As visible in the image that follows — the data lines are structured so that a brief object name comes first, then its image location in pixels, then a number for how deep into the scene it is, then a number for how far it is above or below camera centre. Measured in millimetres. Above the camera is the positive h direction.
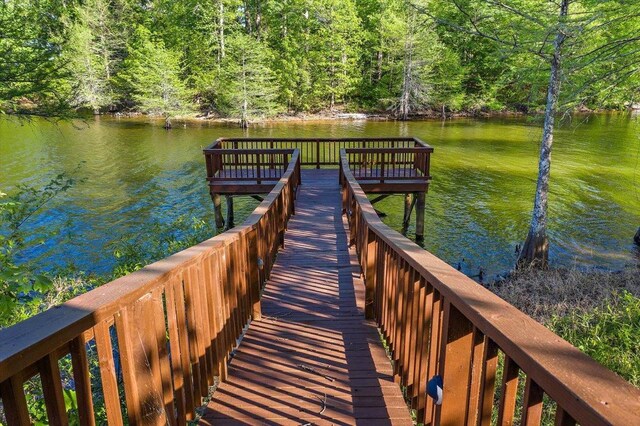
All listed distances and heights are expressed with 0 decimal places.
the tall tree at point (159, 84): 36344 +2284
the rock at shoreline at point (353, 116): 42125 -553
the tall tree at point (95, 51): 38938 +5800
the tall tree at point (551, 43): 8086 +1445
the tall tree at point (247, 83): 35812 +2368
